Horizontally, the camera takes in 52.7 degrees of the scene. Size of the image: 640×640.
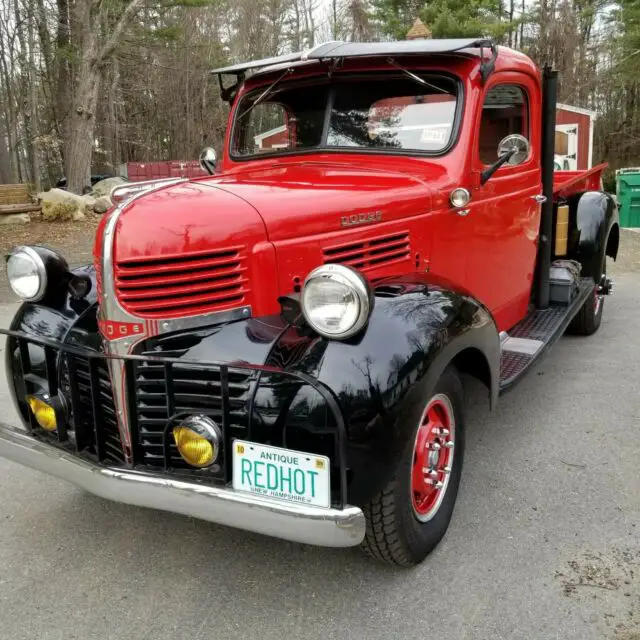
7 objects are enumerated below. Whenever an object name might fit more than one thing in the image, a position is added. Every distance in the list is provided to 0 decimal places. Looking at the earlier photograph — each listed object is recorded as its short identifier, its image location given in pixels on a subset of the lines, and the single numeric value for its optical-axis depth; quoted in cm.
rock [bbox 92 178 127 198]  1525
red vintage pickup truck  201
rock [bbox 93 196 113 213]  1343
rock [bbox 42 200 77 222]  1241
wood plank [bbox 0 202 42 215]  1202
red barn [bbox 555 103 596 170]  1675
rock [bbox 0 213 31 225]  1196
